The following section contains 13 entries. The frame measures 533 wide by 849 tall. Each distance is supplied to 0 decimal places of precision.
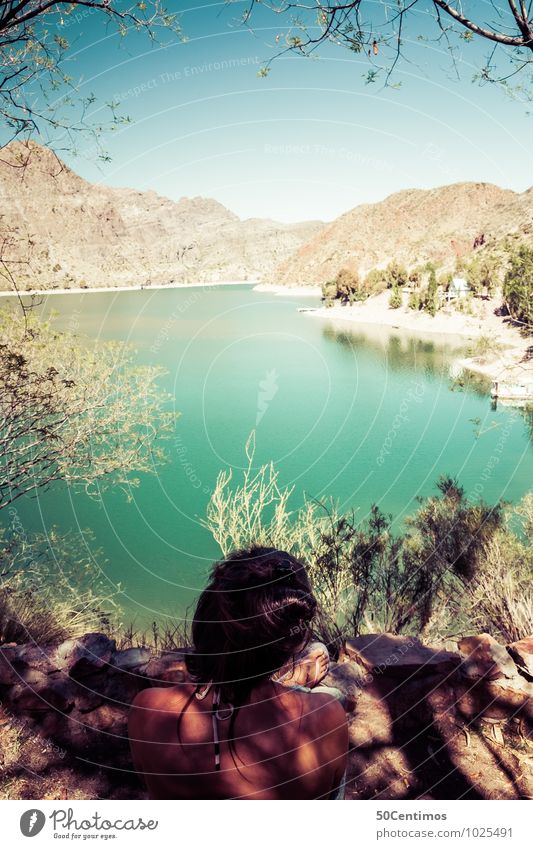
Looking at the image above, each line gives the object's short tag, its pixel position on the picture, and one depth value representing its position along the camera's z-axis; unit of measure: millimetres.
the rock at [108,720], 2768
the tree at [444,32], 2465
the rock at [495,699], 2736
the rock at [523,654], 2891
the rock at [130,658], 2928
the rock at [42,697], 2785
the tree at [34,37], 2730
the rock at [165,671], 2887
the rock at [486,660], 2818
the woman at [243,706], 1196
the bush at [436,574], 4828
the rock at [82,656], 2904
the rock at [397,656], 2850
